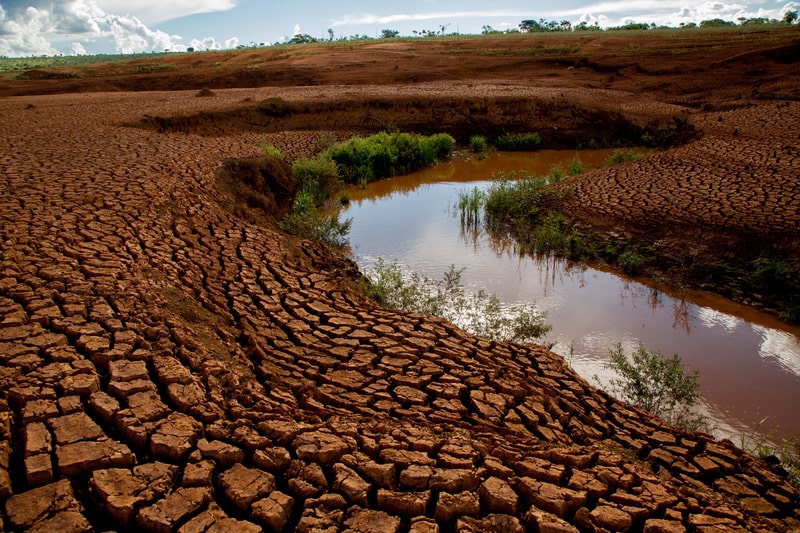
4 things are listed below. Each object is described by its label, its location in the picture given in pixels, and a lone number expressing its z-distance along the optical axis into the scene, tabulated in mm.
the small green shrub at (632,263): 6789
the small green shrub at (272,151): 9953
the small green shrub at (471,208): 8781
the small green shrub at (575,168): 10391
